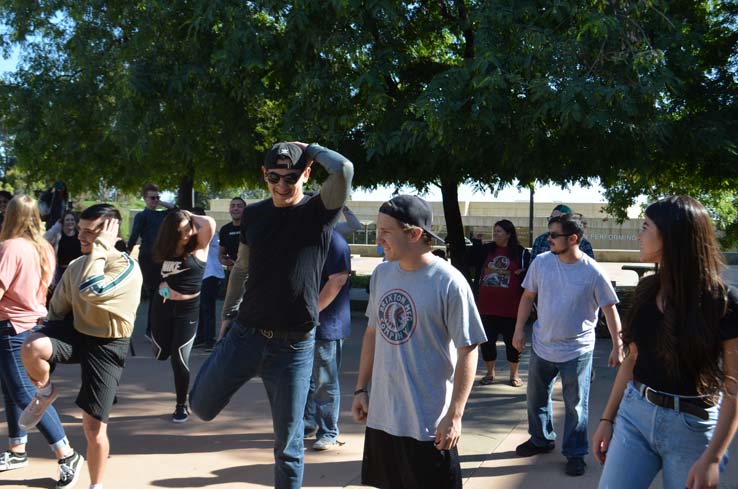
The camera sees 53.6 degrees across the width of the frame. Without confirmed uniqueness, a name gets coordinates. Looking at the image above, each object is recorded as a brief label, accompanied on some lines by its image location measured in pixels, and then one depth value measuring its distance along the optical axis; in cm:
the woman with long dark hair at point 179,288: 571
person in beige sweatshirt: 396
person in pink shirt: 443
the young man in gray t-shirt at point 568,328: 484
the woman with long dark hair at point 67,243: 816
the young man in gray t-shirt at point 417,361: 299
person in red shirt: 747
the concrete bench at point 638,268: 1636
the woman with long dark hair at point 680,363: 254
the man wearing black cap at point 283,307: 345
